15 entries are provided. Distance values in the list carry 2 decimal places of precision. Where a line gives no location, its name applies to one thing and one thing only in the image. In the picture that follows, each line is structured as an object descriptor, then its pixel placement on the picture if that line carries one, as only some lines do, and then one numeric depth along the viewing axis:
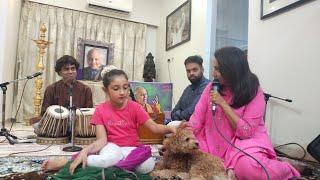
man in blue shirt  2.89
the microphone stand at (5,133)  2.84
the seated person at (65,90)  3.16
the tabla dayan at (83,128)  2.94
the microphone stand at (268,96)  2.78
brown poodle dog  1.52
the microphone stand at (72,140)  2.61
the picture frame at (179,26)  4.89
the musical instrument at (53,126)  2.88
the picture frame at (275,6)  2.73
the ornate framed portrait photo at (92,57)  5.54
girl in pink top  1.72
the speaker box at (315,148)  2.14
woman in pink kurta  1.59
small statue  5.78
